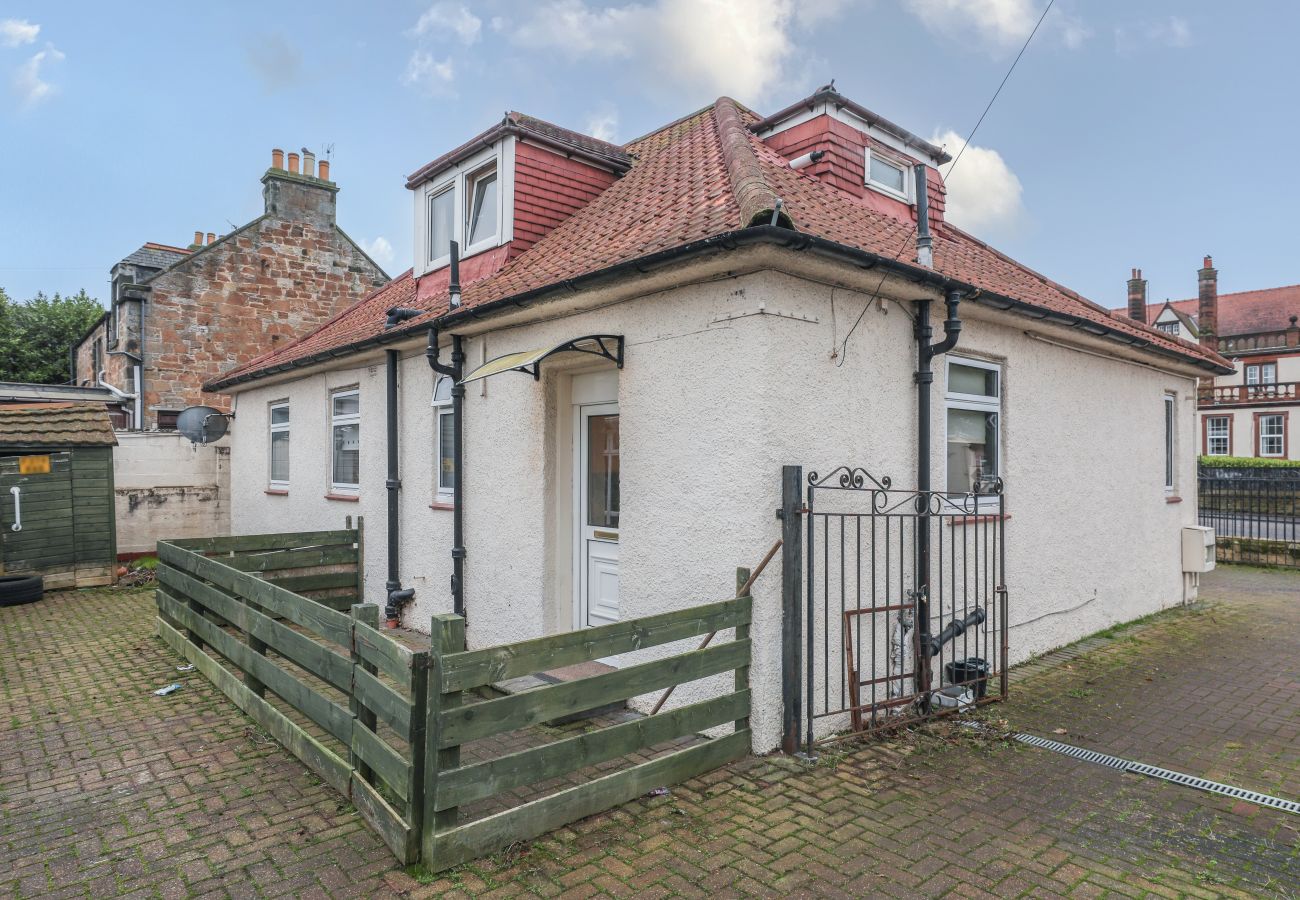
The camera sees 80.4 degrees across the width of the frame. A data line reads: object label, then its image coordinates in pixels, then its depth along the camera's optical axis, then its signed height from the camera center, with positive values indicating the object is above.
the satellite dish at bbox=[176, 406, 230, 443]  14.52 +0.46
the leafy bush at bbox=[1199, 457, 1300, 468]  30.98 -0.80
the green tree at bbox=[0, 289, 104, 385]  31.72 +4.80
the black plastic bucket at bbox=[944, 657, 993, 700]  6.07 -1.81
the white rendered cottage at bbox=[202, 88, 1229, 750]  5.23 +0.54
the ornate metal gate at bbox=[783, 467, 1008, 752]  5.13 -1.23
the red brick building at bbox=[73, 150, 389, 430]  16.36 +3.36
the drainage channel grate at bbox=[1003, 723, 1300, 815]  4.50 -2.10
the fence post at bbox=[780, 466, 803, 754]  4.91 -0.98
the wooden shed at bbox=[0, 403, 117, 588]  11.08 -0.69
